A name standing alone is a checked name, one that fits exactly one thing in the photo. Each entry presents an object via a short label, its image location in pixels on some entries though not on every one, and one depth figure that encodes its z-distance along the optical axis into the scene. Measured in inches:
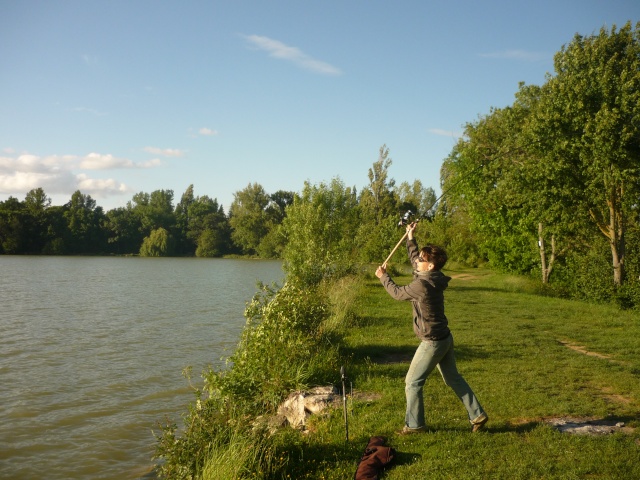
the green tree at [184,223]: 3966.5
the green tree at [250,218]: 3639.3
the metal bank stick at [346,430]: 258.5
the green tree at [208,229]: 3814.0
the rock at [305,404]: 319.6
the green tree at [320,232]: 958.4
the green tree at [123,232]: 3814.0
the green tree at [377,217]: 1502.2
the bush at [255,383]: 253.1
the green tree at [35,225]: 3339.1
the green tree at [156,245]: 3659.0
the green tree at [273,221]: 3420.3
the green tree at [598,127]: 722.2
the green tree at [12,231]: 3221.0
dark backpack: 223.5
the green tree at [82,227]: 3563.0
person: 246.8
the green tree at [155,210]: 4040.4
